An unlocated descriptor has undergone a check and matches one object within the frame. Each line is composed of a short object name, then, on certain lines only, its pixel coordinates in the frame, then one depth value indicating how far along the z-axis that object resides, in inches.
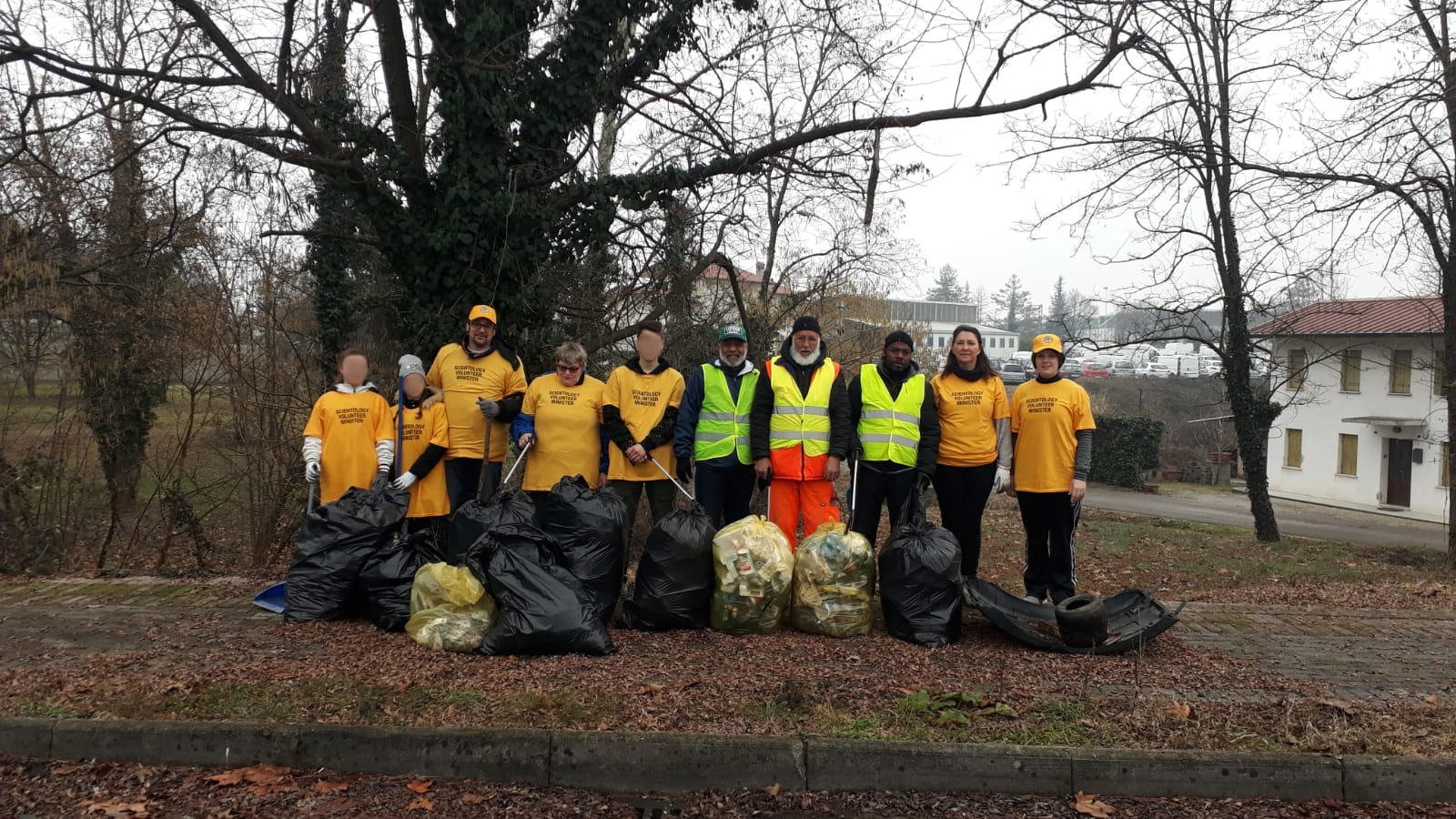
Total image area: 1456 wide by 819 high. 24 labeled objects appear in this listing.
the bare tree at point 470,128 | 304.8
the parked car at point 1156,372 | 1911.7
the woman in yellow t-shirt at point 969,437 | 229.8
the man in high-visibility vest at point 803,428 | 225.8
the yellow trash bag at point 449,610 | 191.6
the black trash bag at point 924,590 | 201.5
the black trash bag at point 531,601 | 186.1
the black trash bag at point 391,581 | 207.5
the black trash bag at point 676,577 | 204.7
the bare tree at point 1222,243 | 546.6
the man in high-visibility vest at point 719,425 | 230.8
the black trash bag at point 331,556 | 214.1
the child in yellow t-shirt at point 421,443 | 235.9
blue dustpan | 230.1
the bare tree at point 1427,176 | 463.5
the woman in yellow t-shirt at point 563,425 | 233.0
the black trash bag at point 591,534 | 205.5
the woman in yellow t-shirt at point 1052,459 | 229.3
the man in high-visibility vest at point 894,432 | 224.5
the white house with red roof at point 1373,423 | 1164.5
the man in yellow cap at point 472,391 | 239.9
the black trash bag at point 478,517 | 209.8
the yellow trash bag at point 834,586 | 204.4
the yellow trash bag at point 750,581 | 203.0
